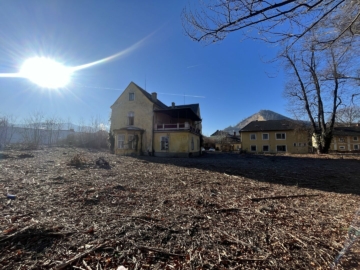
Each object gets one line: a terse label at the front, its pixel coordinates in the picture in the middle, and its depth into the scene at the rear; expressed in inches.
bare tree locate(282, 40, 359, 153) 717.5
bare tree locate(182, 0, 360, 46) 125.2
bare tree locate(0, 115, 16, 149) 974.4
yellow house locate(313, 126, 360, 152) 1465.3
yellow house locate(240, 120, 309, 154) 1201.6
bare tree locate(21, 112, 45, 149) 1015.7
